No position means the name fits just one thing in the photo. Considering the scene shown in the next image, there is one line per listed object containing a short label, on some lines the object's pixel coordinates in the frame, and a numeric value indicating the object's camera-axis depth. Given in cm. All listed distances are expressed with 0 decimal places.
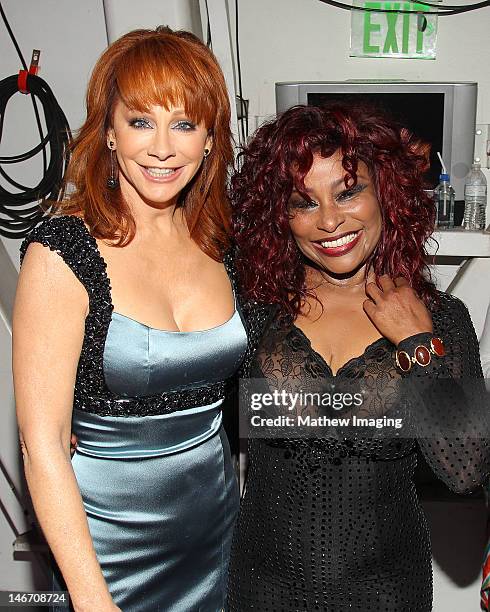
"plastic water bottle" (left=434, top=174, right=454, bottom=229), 276
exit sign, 303
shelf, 270
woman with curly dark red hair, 157
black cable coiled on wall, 312
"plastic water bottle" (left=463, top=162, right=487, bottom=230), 278
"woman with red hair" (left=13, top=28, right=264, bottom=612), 144
